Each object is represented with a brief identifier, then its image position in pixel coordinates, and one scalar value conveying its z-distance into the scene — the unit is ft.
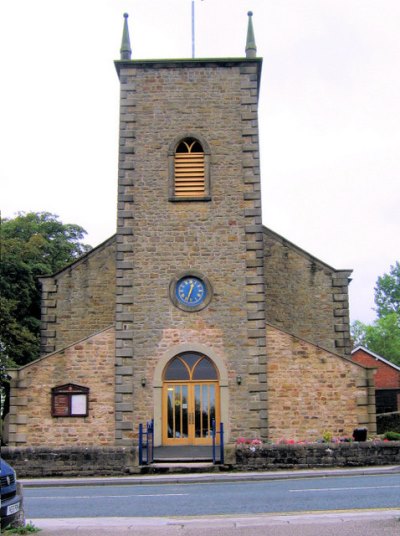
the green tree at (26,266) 102.89
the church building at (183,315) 68.03
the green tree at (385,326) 236.63
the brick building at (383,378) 147.74
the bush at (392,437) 72.95
